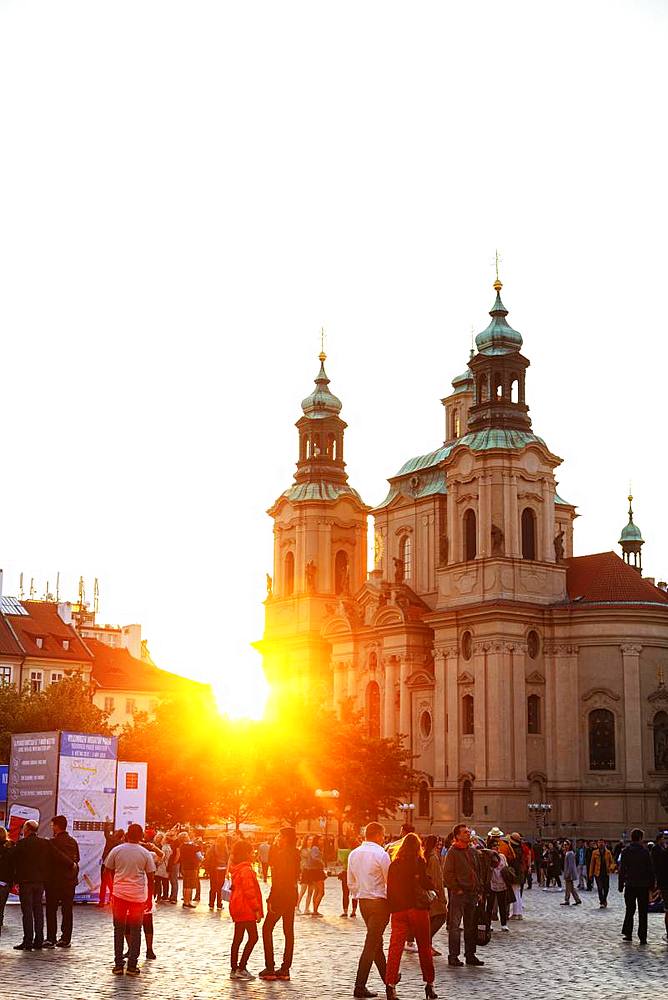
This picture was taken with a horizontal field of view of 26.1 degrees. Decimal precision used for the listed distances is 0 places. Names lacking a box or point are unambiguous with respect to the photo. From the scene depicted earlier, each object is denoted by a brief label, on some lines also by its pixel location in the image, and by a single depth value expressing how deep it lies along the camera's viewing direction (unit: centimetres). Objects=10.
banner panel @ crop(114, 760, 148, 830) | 3703
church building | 7419
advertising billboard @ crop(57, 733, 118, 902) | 3419
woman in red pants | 1797
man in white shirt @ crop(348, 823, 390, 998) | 1777
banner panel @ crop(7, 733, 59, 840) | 3391
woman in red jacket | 2019
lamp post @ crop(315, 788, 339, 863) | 6900
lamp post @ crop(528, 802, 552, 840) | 7250
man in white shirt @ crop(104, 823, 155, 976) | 2014
